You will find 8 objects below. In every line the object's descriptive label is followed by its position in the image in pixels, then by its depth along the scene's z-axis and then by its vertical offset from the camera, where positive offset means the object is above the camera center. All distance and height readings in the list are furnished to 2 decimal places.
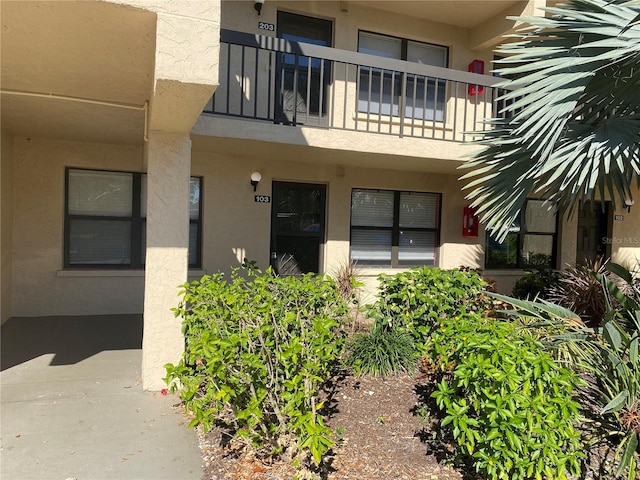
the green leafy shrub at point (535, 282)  8.02 -0.97
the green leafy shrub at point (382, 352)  4.59 -1.40
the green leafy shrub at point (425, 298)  4.70 -0.79
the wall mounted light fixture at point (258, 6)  7.30 +3.85
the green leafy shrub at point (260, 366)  2.75 -1.01
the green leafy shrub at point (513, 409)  2.49 -1.10
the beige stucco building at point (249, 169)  4.54 +0.95
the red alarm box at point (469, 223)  8.88 +0.17
